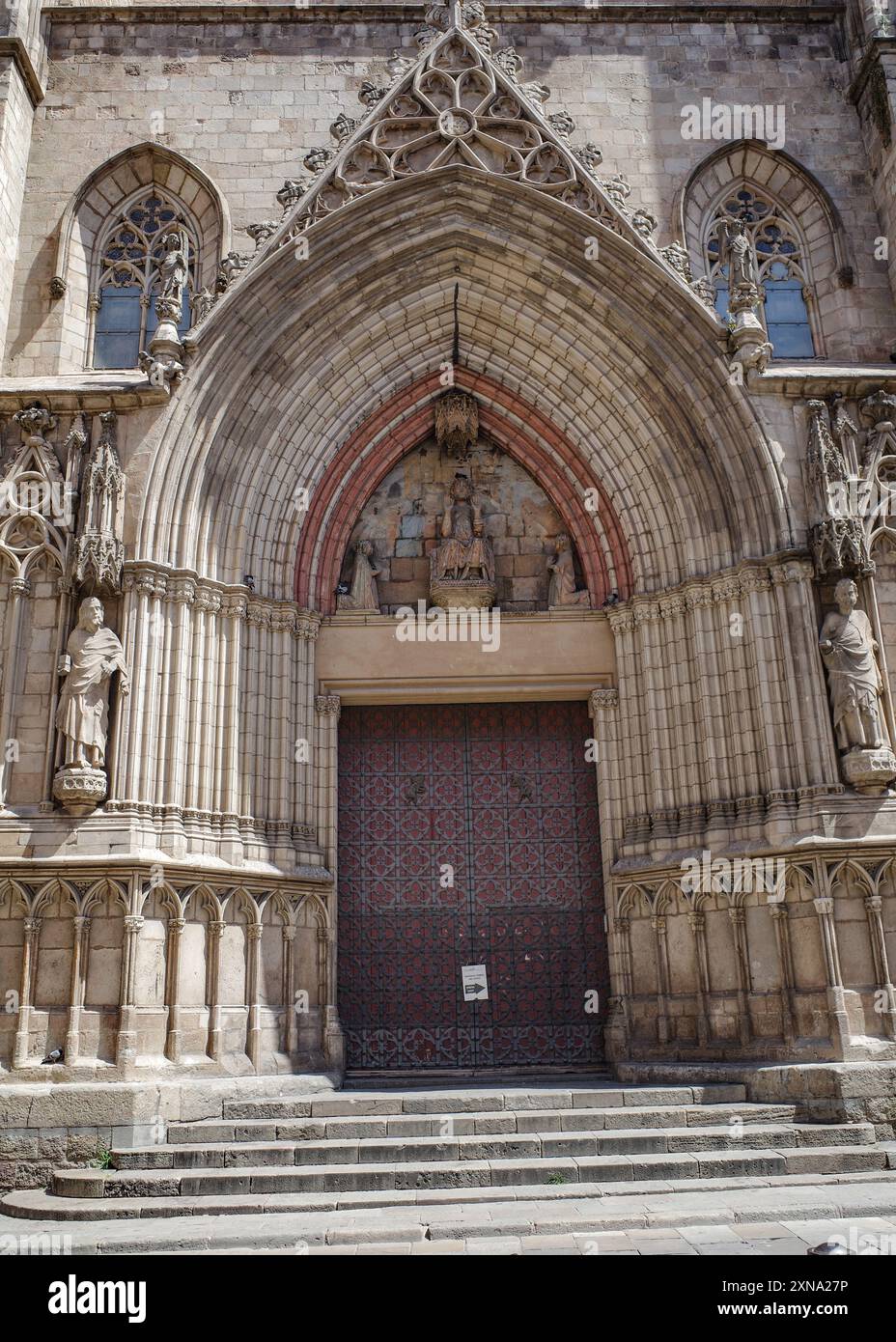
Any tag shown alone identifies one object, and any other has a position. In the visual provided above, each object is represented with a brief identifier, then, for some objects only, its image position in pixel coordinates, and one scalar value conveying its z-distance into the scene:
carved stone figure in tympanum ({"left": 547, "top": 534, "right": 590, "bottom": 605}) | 13.10
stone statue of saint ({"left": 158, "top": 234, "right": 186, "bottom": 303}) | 12.08
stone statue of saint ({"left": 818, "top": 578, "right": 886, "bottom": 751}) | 10.74
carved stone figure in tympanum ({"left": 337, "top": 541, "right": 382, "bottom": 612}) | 13.02
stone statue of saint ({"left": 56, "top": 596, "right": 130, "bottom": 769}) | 10.48
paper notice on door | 12.26
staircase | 8.06
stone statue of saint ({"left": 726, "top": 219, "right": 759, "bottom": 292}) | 12.34
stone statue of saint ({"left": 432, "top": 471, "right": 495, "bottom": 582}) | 13.06
